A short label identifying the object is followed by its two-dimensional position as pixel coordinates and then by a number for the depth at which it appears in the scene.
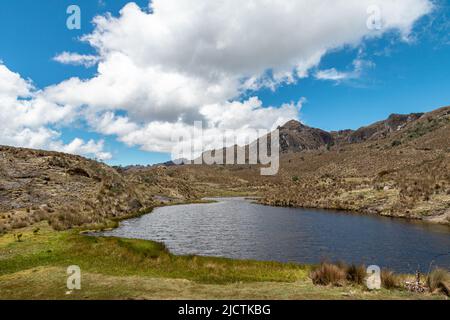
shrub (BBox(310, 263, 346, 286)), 20.23
